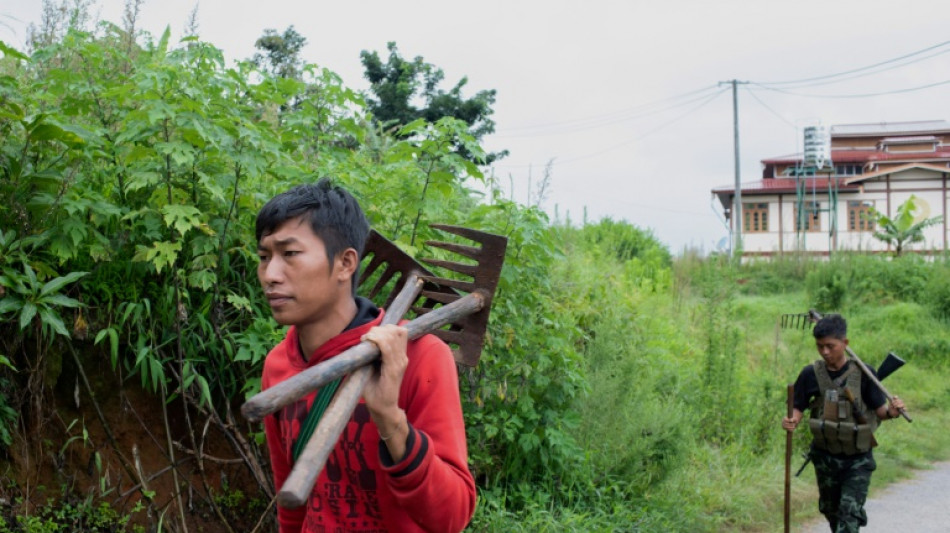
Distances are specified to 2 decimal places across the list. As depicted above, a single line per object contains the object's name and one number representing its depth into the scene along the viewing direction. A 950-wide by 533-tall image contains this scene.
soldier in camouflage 6.52
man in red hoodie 2.13
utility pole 29.14
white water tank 30.10
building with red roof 34.72
